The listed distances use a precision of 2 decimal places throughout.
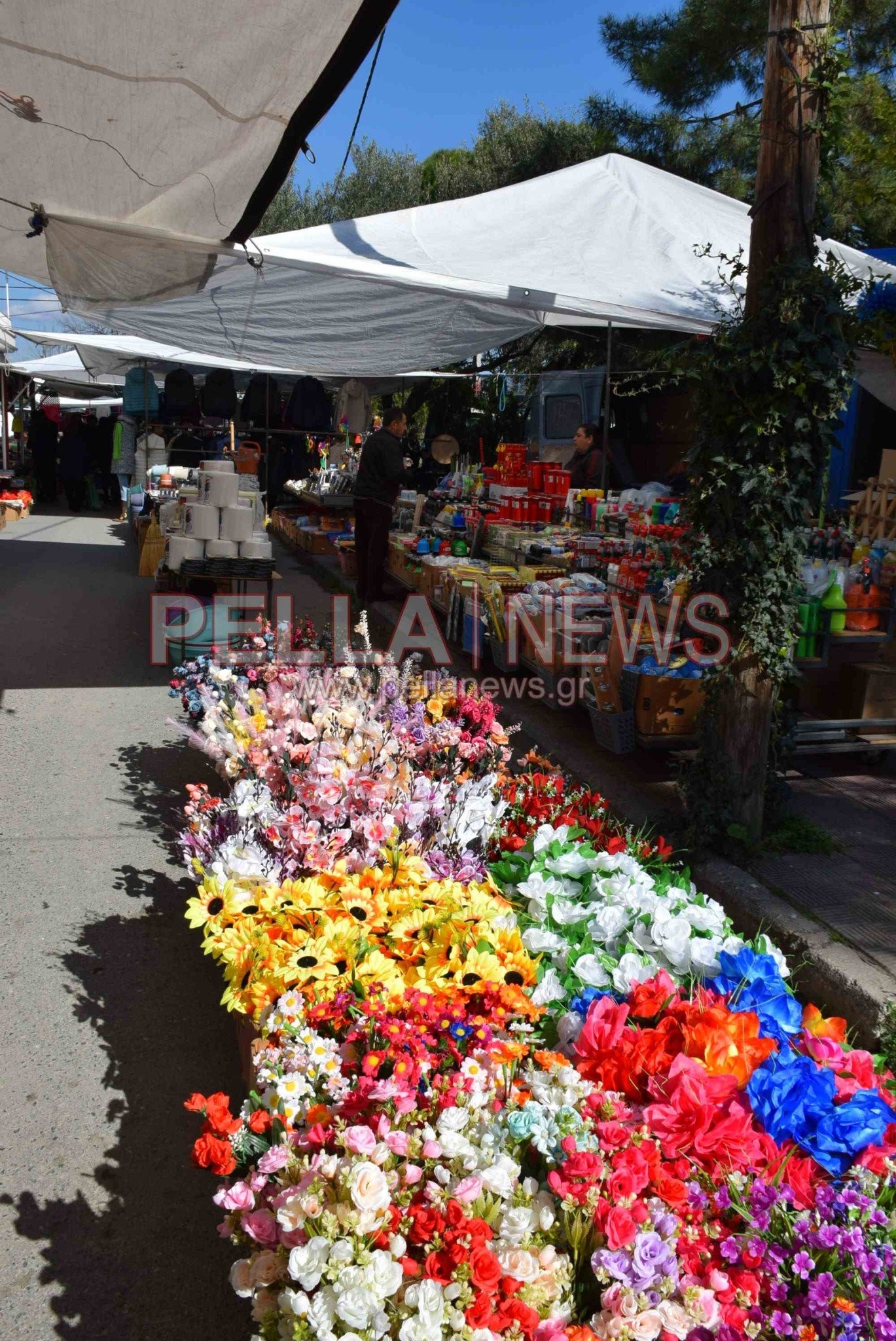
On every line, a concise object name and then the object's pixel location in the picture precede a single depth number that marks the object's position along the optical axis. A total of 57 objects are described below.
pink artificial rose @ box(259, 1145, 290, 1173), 1.74
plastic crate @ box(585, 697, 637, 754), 4.73
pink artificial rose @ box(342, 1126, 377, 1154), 1.71
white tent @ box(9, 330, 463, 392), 12.07
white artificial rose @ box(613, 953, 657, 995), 2.37
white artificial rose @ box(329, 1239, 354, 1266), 1.54
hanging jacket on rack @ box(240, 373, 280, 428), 13.70
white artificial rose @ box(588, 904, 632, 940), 2.58
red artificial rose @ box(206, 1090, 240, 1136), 1.85
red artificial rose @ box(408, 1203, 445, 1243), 1.60
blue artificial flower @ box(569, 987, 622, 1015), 2.30
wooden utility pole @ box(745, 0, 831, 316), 3.35
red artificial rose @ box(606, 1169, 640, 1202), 1.65
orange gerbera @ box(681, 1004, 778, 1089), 2.03
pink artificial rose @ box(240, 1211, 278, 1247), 1.69
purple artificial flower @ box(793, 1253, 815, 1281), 1.57
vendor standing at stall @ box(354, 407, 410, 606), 9.20
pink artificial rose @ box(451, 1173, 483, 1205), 1.63
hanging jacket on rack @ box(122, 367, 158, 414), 12.66
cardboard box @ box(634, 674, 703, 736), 4.59
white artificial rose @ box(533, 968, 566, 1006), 2.36
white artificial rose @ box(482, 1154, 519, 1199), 1.67
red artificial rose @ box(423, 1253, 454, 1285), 1.55
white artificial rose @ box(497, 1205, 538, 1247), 1.62
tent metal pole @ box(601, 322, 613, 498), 7.62
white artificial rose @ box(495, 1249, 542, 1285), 1.56
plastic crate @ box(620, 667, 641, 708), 4.65
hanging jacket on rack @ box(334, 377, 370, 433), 14.62
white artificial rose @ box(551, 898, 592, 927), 2.68
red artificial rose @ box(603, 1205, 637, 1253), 1.57
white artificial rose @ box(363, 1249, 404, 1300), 1.52
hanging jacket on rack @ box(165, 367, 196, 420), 12.37
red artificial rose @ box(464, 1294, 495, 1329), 1.49
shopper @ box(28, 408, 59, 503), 22.22
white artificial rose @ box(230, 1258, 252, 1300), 1.66
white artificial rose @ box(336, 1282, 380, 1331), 1.48
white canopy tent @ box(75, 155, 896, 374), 5.69
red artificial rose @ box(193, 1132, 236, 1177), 1.79
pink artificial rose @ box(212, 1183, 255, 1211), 1.74
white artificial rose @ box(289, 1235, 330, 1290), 1.54
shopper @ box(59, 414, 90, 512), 21.02
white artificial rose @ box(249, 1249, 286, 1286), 1.65
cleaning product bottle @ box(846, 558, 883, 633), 5.07
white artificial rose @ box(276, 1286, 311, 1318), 1.51
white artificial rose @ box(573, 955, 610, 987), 2.40
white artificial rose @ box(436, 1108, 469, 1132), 1.79
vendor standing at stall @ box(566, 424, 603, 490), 8.84
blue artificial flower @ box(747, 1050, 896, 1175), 1.85
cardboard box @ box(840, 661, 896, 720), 5.16
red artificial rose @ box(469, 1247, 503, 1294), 1.51
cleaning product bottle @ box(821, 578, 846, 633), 4.89
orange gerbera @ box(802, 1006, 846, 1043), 2.32
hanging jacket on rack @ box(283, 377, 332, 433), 13.09
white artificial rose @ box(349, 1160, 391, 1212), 1.60
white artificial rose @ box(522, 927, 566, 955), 2.54
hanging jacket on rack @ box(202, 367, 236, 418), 12.22
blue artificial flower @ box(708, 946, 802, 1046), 2.27
